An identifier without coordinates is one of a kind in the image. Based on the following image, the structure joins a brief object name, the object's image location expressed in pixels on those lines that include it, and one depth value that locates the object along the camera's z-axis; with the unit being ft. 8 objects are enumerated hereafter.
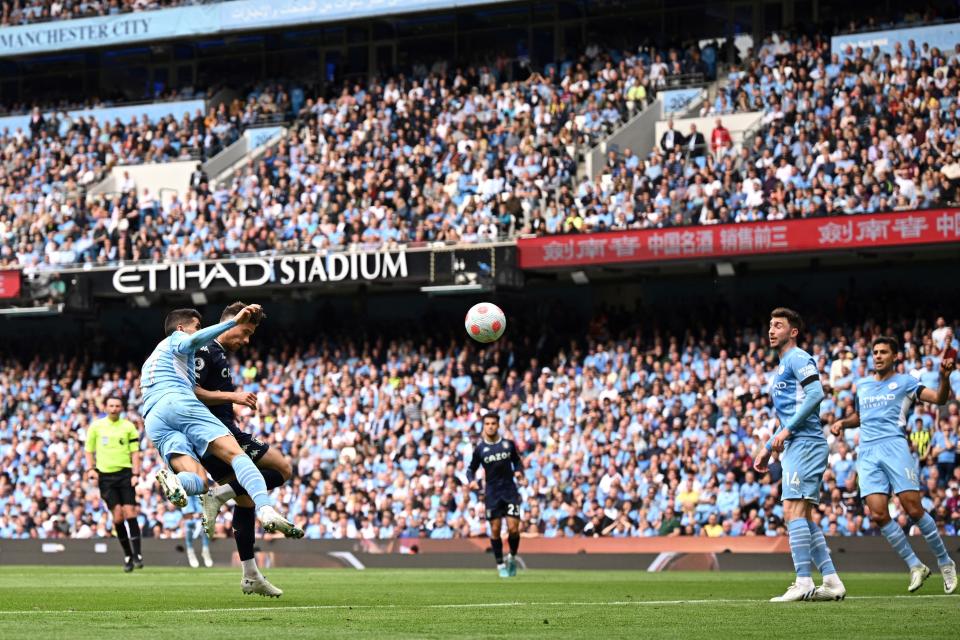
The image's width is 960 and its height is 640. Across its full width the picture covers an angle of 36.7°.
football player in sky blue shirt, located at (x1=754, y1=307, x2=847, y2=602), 39.68
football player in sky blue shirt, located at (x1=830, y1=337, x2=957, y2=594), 46.26
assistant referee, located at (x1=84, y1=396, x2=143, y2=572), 67.62
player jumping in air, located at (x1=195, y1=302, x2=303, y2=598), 41.06
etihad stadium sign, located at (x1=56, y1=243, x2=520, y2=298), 99.81
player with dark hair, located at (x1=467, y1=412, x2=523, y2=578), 68.18
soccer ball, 54.03
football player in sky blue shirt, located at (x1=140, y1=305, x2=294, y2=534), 38.83
